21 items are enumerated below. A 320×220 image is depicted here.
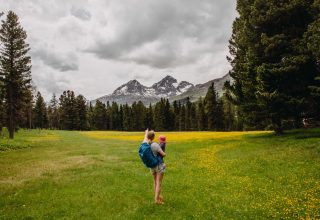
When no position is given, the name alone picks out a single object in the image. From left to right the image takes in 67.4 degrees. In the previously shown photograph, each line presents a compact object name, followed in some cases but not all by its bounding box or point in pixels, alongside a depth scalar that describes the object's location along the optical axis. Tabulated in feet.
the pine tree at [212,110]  260.41
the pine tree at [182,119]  336.00
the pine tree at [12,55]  123.93
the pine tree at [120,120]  380.46
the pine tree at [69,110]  338.06
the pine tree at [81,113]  342.49
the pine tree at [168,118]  335.41
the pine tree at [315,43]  63.15
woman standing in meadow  30.99
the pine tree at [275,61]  73.70
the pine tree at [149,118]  351.35
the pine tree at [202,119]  290.82
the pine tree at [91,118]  382.65
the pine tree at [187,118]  334.52
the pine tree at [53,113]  400.48
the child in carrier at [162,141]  35.45
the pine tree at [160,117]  334.52
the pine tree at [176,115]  341.02
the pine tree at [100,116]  384.36
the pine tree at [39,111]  335.41
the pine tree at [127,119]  363.45
